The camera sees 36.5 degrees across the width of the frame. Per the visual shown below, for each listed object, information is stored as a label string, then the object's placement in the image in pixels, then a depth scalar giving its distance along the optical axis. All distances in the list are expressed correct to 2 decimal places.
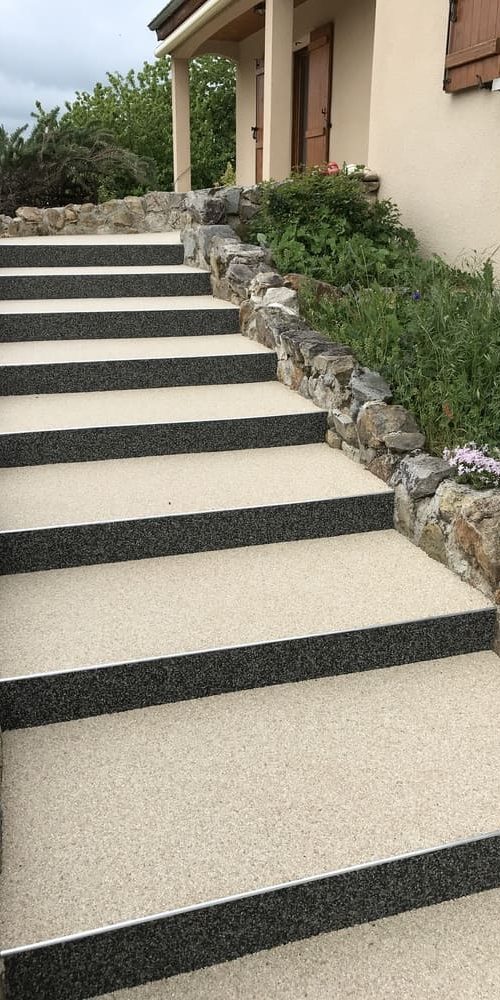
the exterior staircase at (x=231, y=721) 1.61
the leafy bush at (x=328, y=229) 4.76
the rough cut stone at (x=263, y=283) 4.43
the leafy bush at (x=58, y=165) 7.35
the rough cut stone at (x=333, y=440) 3.46
